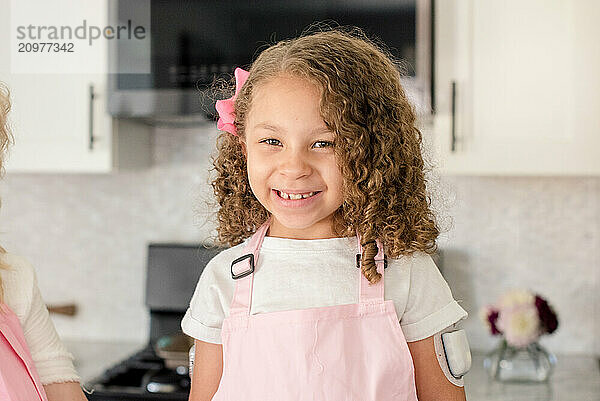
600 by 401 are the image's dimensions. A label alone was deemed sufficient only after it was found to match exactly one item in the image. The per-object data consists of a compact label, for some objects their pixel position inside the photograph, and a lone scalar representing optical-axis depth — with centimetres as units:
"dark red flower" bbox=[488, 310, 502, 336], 182
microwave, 164
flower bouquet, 177
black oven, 199
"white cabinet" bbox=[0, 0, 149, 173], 178
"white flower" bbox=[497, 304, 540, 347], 176
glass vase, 180
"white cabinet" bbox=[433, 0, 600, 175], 166
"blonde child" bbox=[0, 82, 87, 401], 102
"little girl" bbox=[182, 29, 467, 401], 100
